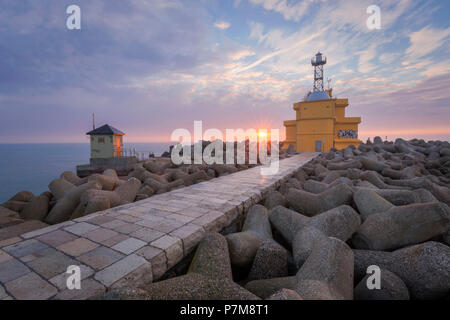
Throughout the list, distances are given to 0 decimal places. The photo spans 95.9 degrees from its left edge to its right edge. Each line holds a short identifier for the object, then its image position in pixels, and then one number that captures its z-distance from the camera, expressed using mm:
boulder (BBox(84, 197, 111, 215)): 3115
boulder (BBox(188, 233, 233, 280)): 1785
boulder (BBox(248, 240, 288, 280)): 2002
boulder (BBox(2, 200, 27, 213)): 4441
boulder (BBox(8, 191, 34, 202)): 5035
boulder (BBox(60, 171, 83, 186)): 5612
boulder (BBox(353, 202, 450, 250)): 2066
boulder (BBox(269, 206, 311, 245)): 2629
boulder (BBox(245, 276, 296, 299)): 1673
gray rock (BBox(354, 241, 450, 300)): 1589
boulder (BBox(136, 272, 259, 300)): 1365
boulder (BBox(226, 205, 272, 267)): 2143
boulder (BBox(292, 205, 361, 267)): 2143
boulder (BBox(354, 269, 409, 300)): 1509
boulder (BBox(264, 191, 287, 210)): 3722
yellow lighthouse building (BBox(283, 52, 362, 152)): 18719
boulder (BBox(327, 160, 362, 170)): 6353
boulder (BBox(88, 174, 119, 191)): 4697
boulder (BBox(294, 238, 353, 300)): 1398
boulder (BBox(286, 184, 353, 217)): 3135
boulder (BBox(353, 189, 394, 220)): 2648
